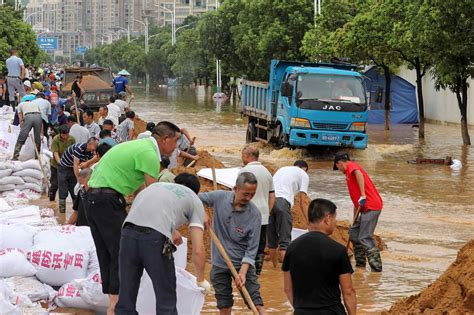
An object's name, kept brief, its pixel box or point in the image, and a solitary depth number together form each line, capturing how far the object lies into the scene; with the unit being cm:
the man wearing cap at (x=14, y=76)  2821
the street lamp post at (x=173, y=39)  13351
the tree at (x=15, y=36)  4799
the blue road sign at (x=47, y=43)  13050
